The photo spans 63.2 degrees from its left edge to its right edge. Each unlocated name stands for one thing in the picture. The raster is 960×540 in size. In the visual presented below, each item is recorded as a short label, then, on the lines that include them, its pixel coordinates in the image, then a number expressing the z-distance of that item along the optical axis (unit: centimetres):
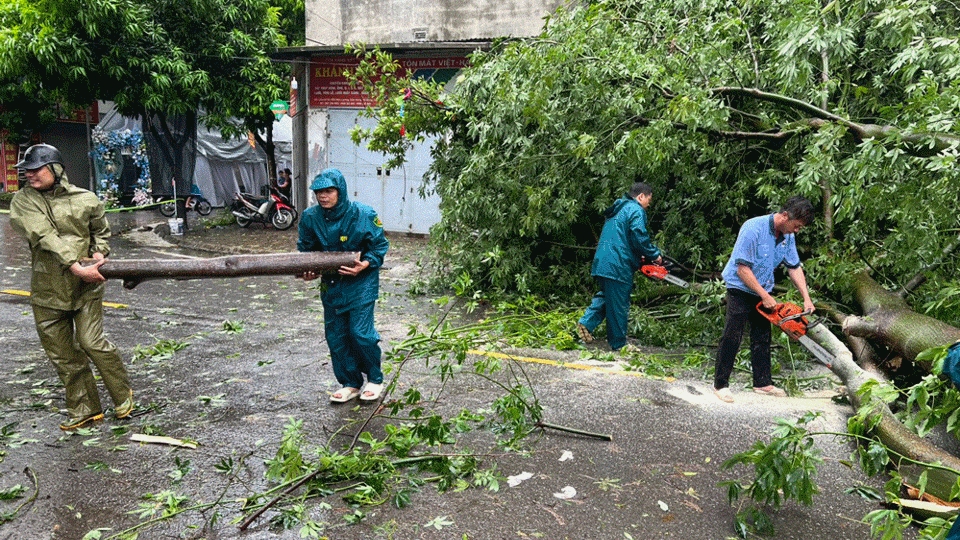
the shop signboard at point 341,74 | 1611
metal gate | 1663
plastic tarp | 2445
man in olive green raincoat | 466
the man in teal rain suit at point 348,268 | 515
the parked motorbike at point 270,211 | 1748
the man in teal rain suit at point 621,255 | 679
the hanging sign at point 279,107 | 1547
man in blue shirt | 527
